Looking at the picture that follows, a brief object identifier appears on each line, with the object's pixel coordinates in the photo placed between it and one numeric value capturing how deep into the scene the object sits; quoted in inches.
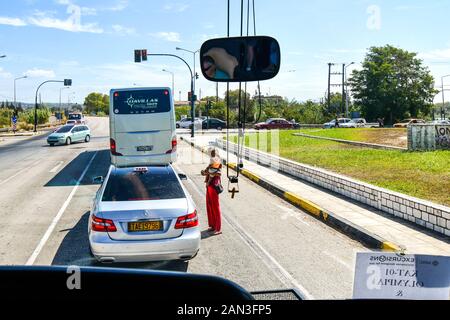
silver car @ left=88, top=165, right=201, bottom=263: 260.5
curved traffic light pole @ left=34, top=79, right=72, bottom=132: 2557.6
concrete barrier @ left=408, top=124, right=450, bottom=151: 848.3
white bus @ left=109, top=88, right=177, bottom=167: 652.7
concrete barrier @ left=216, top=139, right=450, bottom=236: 331.9
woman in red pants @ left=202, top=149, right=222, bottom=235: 360.2
